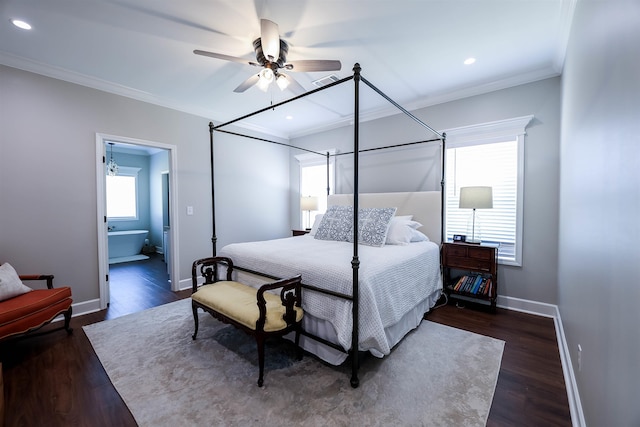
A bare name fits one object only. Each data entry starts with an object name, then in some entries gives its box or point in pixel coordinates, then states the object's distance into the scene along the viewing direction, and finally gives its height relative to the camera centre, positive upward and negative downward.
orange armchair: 2.10 -0.87
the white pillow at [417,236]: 3.31 -0.36
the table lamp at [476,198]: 3.07 +0.13
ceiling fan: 1.94 +1.23
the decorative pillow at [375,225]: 3.09 -0.21
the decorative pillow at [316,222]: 4.23 -0.22
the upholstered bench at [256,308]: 1.89 -0.80
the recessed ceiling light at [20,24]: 2.17 +1.55
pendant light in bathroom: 5.71 +0.87
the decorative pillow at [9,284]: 2.32 -0.68
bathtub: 6.20 -0.82
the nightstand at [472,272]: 3.07 -0.78
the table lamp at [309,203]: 4.84 +0.11
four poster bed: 1.93 -0.53
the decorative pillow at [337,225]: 3.43 -0.23
